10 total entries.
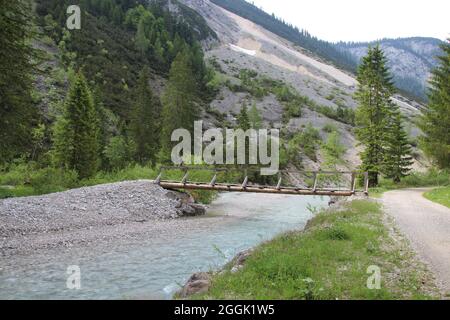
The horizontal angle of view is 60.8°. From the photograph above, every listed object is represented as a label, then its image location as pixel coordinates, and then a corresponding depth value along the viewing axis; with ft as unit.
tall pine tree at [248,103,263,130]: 296.34
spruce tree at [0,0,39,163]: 70.13
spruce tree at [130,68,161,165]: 206.90
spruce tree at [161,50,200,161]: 194.70
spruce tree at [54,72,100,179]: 128.26
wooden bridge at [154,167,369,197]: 93.71
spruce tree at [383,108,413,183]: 127.24
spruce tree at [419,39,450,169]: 111.45
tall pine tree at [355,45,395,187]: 123.34
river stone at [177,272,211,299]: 32.61
